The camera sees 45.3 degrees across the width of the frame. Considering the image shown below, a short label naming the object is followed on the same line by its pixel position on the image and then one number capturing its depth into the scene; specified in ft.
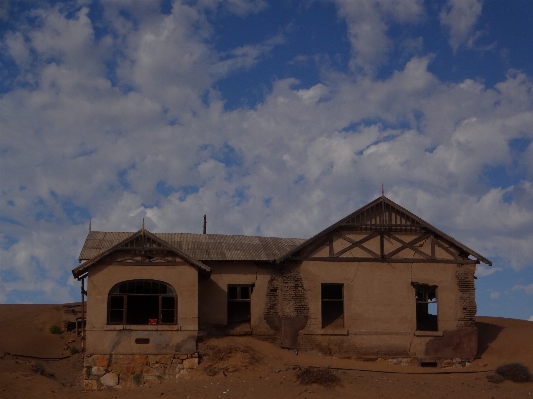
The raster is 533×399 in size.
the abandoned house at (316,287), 78.48
